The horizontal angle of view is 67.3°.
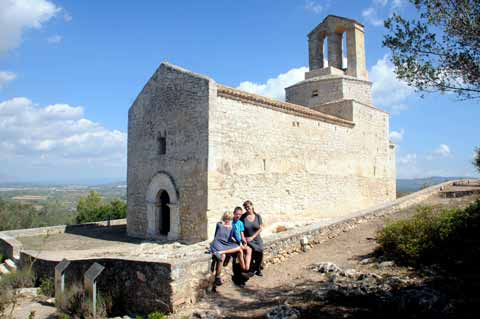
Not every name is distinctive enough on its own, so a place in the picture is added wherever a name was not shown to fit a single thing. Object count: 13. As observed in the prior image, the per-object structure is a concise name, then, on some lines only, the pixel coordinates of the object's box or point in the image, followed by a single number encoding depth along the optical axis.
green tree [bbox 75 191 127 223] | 24.14
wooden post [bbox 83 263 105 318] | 5.81
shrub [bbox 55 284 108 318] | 5.96
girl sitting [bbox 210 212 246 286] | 6.21
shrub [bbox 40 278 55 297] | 8.41
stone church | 11.30
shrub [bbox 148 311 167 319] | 4.92
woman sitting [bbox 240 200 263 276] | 6.73
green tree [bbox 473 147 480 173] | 15.82
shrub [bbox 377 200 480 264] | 6.30
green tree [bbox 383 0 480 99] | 6.20
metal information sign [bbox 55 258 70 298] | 6.99
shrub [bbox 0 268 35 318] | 8.43
